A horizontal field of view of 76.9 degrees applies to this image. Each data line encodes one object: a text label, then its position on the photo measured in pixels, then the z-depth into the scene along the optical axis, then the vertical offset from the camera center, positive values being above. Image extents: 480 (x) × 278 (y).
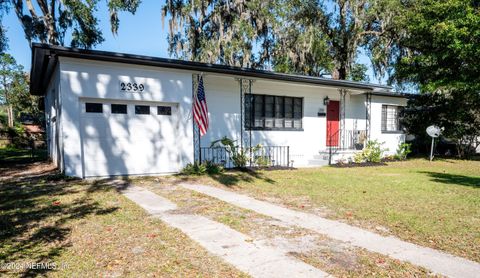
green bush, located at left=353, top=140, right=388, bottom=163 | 13.48 -1.35
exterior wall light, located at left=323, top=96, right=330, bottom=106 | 13.67 +1.11
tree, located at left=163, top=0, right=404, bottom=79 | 20.42 +6.65
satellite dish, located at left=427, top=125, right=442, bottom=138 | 14.85 -0.36
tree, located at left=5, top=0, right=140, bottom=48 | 18.38 +6.88
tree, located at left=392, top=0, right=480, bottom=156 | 12.41 +2.62
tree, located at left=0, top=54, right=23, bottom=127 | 37.08 +6.56
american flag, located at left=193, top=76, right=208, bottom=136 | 9.45 +0.39
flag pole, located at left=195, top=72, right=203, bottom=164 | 10.09 -0.51
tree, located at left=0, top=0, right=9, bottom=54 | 16.67 +5.43
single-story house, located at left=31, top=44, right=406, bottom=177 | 8.52 +0.52
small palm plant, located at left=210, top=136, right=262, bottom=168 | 10.79 -0.94
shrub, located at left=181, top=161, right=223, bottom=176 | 9.77 -1.41
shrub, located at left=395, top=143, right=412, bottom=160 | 15.19 -1.42
